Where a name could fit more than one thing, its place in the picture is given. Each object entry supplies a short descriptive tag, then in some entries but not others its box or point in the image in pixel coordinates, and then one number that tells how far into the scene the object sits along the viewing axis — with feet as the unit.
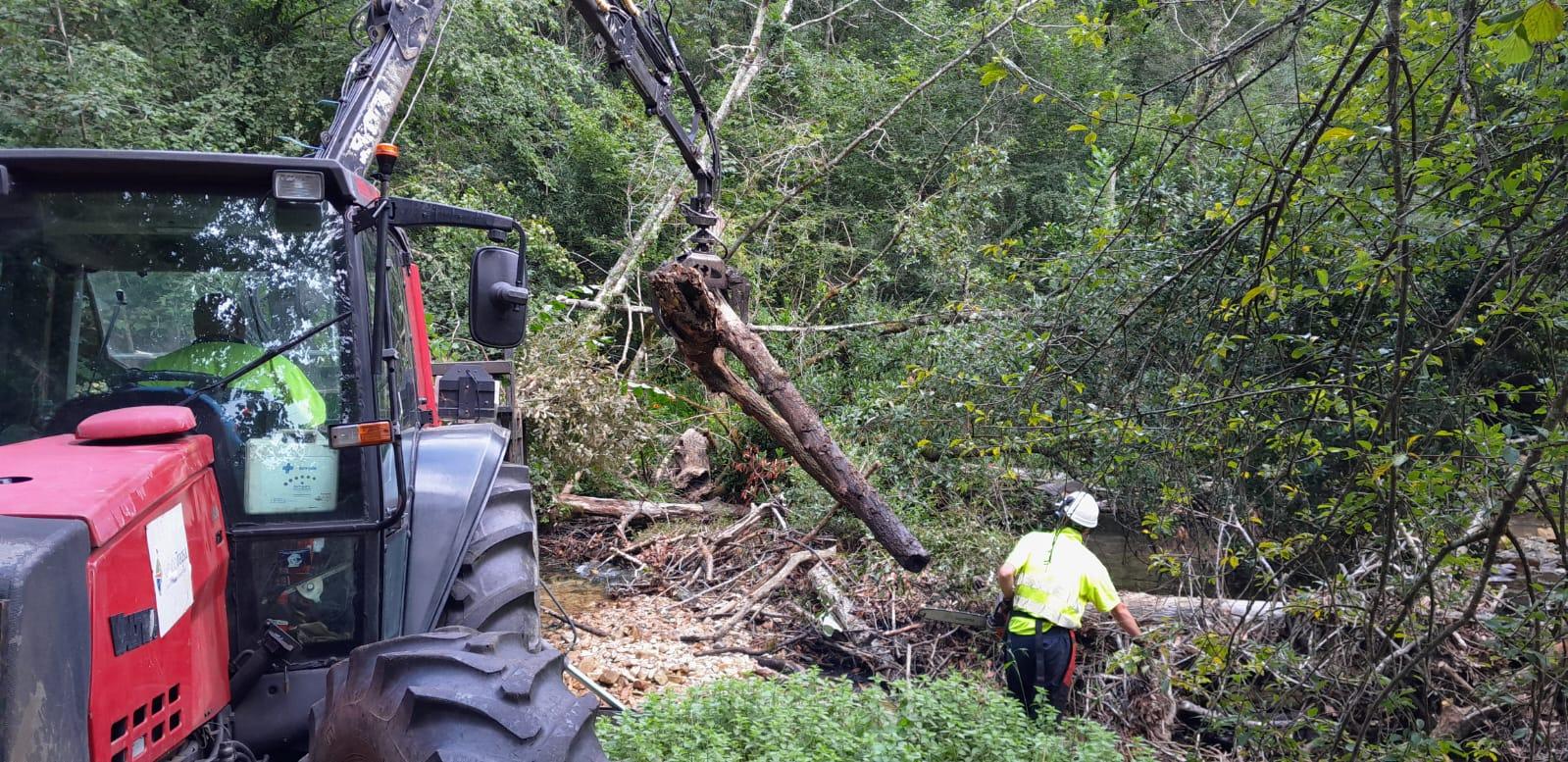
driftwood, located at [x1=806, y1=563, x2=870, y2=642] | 24.43
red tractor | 8.54
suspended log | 23.70
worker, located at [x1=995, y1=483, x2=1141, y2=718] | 19.16
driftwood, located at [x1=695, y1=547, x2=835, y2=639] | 25.88
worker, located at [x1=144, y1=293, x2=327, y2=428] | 10.05
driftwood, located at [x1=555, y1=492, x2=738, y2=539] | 34.42
